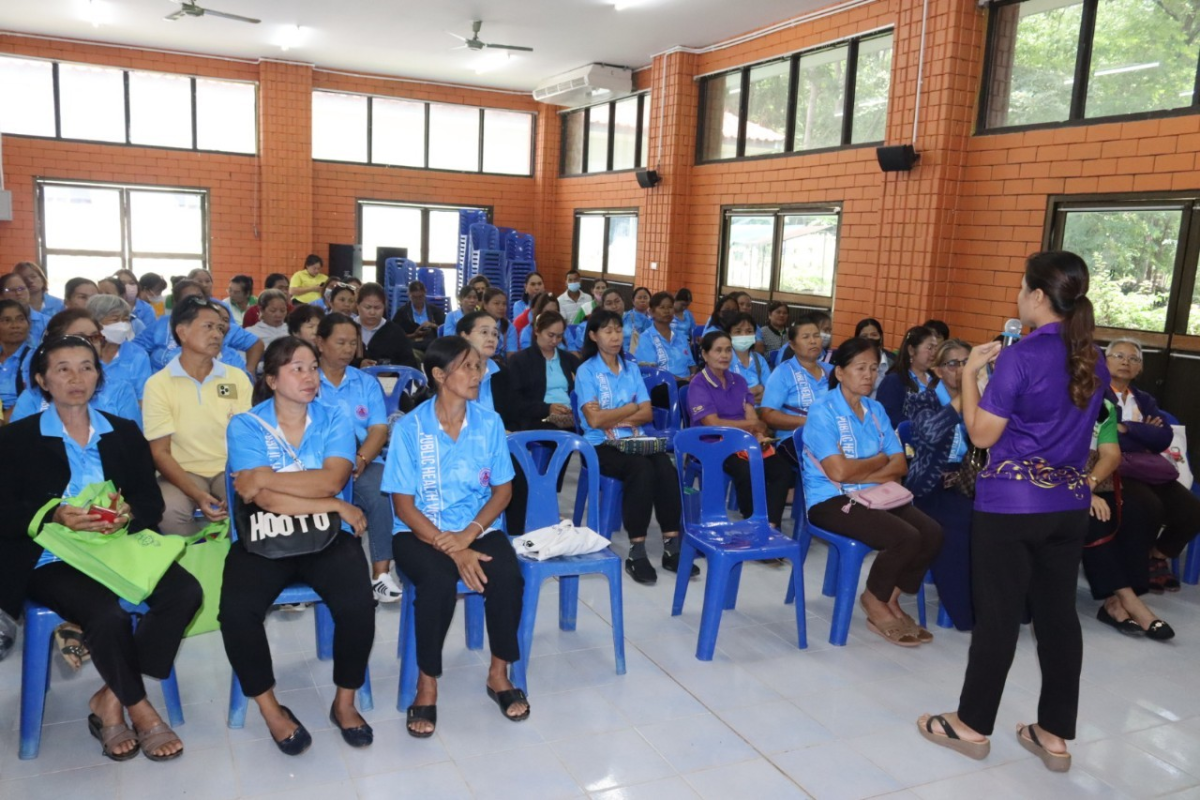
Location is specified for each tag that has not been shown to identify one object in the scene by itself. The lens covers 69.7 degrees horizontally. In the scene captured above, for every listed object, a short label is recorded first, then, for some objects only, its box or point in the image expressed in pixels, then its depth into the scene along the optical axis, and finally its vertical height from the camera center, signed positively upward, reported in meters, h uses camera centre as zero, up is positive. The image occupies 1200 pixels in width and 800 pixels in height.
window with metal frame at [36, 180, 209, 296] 10.74 +0.24
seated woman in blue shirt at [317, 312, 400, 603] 3.41 -0.64
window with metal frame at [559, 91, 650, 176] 10.94 +1.84
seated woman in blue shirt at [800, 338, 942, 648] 3.24 -0.78
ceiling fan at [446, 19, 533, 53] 8.74 +2.31
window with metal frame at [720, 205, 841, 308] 8.20 +0.31
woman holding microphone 2.22 -0.50
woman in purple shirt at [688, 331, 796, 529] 4.07 -0.65
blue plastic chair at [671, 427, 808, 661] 3.07 -0.97
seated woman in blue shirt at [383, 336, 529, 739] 2.55 -0.78
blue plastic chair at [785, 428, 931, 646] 3.22 -1.09
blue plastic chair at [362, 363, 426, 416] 4.49 -0.62
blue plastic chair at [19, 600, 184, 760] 2.28 -1.13
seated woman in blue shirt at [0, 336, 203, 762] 2.28 -0.83
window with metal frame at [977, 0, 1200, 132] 5.56 +1.64
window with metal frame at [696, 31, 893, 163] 7.65 +1.77
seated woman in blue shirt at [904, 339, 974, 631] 3.38 -0.79
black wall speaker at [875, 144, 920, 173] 6.83 +1.04
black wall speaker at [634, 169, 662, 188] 10.10 +1.14
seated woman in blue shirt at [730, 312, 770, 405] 4.92 -0.47
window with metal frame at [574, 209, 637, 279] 11.20 +0.42
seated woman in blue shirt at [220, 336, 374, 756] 2.36 -0.85
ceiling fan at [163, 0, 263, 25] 8.04 +2.26
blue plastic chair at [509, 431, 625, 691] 2.79 -0.95
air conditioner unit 10.54 +2.33
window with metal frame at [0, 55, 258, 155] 10.38 +1.77
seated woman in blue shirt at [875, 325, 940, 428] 4.22 -0.40
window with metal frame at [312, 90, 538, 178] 11.94 +1.85
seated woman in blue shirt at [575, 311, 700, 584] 3.89 -0.74
